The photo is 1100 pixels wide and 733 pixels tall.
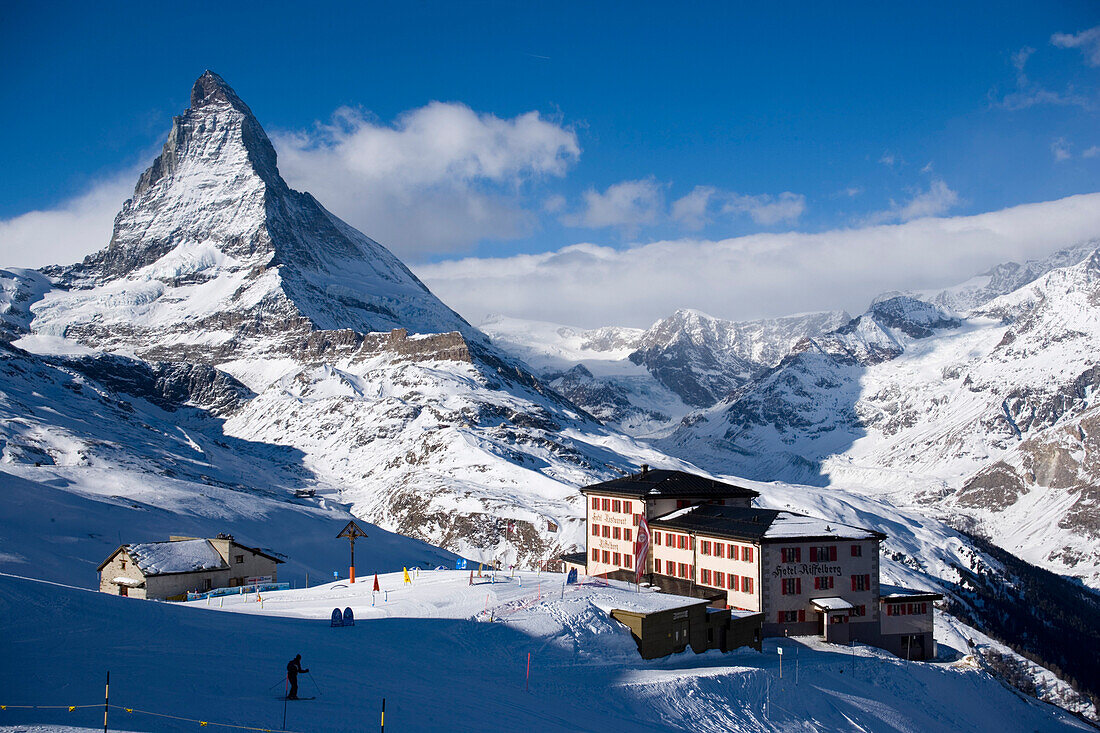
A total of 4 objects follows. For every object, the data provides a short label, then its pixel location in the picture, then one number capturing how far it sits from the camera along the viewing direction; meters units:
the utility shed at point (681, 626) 50.97
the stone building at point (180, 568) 71.44
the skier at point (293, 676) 32.34
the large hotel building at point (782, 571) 64.38
